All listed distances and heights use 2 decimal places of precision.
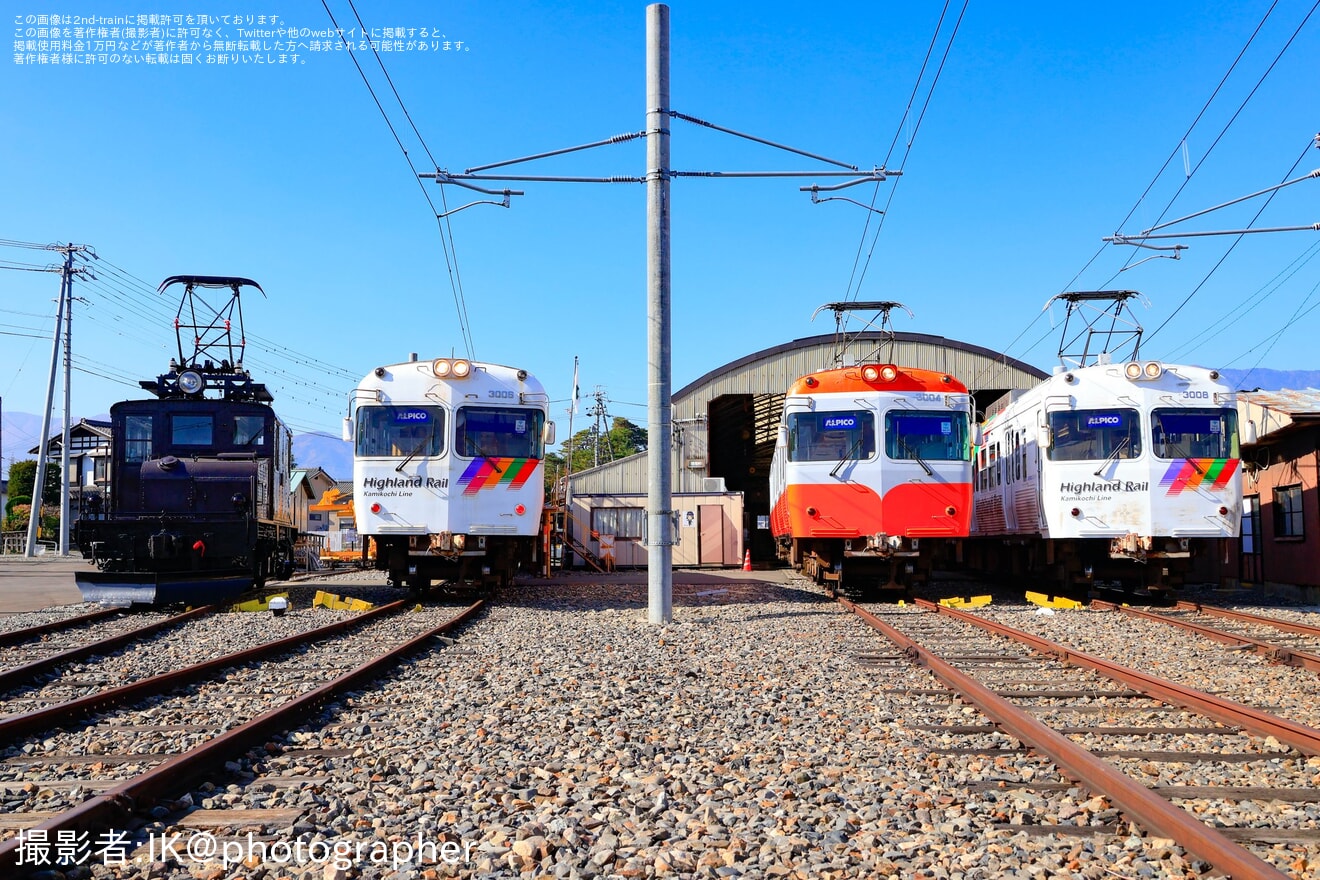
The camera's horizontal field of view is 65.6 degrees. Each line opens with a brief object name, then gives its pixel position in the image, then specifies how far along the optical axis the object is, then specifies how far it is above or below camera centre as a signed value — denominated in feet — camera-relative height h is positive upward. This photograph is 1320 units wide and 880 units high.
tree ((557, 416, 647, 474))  272.72 +25.28
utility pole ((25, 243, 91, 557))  112.06 +10.67
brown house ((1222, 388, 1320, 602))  57.41 +2.45
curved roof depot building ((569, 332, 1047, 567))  97.71 +11.10
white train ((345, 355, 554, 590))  48.78 +3.55
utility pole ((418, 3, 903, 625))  42.96 +11.30
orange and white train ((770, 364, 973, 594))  50.06 +3.34
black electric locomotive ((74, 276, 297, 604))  45.19 +1.45
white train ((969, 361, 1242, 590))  48.85 +3.04
